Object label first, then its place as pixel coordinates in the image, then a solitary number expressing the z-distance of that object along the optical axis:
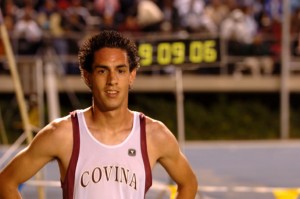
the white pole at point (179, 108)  10.80
